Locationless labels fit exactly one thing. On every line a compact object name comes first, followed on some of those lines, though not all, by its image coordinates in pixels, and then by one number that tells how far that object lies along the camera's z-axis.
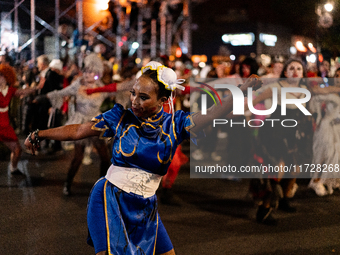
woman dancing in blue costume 2.38
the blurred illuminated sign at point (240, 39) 48.78
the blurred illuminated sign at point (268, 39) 48.22
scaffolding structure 12.20
